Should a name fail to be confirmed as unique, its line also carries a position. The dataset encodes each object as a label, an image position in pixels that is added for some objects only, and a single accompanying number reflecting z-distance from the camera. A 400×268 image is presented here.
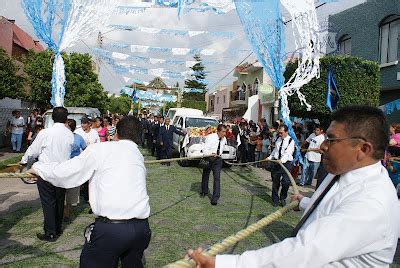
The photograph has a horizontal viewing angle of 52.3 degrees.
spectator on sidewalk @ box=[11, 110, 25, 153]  15.55
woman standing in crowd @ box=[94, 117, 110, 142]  10.44
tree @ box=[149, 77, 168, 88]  42.59
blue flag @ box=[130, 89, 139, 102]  37.47
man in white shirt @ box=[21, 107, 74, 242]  5.31
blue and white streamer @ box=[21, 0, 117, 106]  9.76
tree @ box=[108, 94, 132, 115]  82.50
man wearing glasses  1.55
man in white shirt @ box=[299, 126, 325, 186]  10.71
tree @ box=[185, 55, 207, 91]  19.43
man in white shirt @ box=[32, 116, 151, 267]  2.95
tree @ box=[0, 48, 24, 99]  16.49
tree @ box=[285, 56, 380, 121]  15.74
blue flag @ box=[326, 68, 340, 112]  12.16
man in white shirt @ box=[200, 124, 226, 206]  8.41
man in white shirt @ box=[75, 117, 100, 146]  7.77
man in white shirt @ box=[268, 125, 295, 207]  8.61
